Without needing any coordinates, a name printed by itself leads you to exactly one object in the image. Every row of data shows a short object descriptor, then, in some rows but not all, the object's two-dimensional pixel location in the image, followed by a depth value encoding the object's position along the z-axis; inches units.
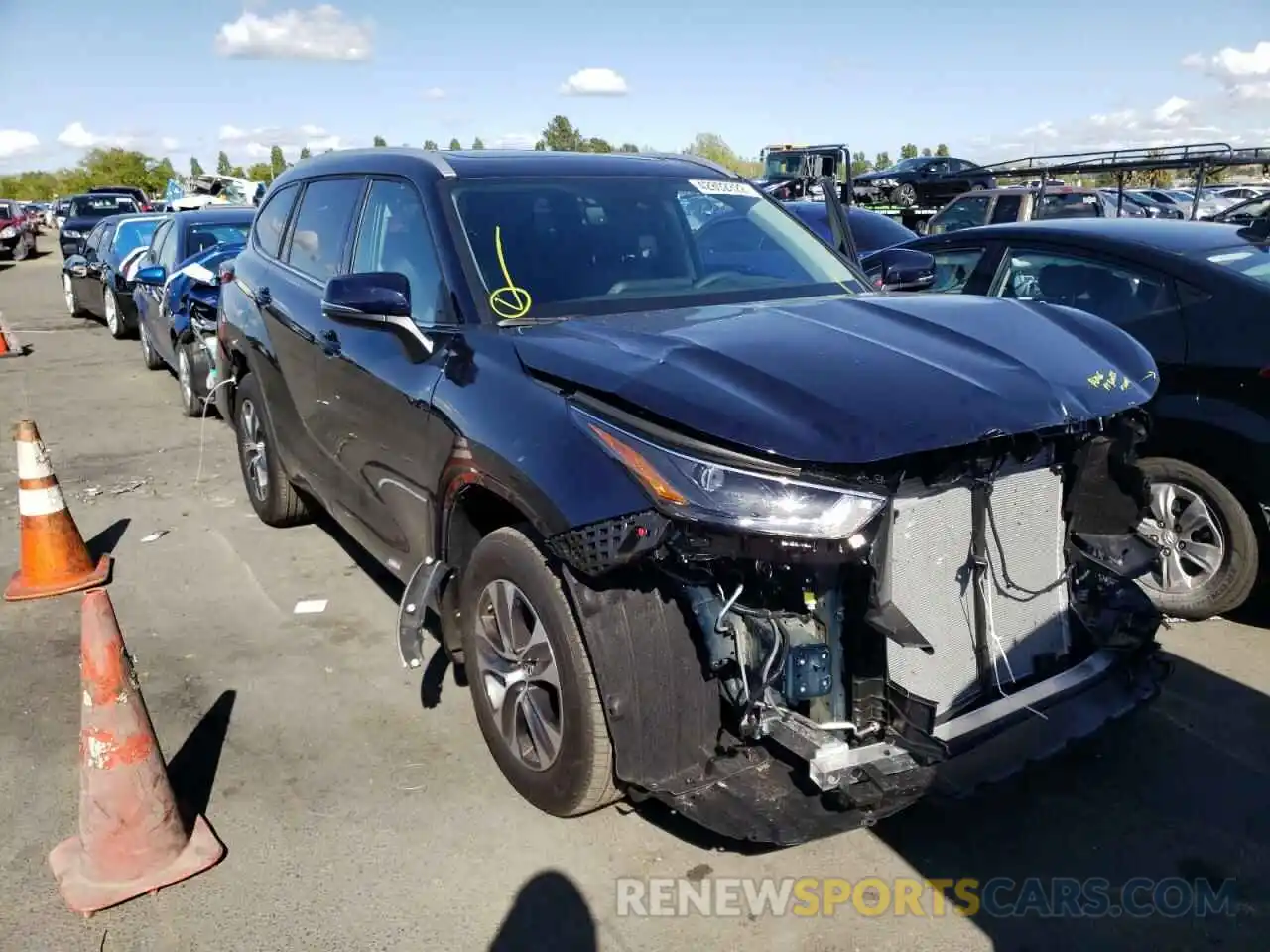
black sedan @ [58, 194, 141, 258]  1156.0
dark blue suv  98.3
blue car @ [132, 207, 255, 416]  343.0
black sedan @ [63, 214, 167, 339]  549.3
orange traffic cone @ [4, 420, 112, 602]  199.0
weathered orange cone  115.3
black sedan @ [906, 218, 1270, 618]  169.2
